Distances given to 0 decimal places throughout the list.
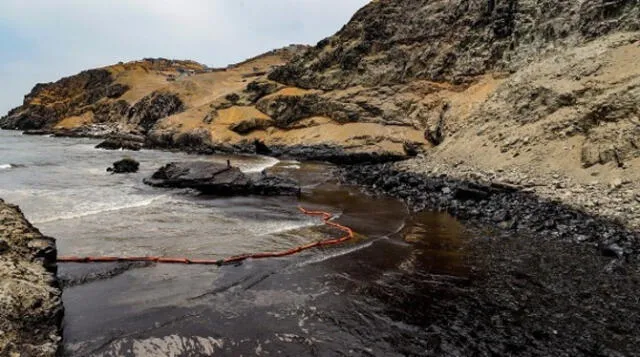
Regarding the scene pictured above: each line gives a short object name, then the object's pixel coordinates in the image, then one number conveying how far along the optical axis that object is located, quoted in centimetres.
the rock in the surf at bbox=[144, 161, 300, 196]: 2333
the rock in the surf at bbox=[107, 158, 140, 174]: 3003
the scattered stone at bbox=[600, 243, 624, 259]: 1235
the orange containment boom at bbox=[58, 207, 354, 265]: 1163
